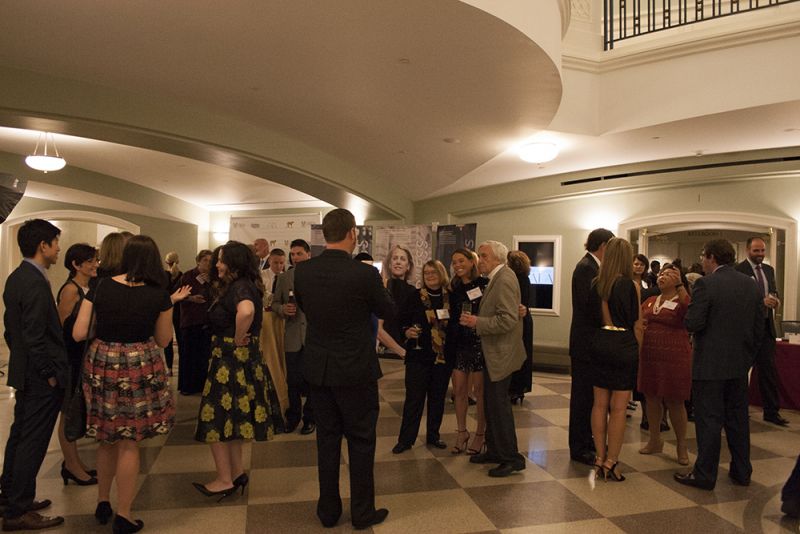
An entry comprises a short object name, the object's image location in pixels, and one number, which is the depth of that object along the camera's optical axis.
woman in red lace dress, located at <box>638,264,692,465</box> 3.96
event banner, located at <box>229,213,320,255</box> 10.13
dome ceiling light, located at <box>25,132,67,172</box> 7.54
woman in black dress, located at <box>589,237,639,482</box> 3.46
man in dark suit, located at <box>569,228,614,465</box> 3.86
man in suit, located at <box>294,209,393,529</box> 2.67
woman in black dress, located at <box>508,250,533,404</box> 5.30
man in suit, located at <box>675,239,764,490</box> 3.46
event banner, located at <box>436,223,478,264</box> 8.20
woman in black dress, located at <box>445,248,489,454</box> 3.96
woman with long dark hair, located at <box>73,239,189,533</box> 2.62
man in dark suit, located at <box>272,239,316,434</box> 4.38
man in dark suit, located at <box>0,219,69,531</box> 2.72
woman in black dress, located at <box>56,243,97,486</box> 3.26
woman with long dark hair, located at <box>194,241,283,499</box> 3.04
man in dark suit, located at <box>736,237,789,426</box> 5.24
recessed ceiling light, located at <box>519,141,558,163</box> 6.32
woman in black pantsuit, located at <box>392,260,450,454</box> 4.04
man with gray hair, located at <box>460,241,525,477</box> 3.53
